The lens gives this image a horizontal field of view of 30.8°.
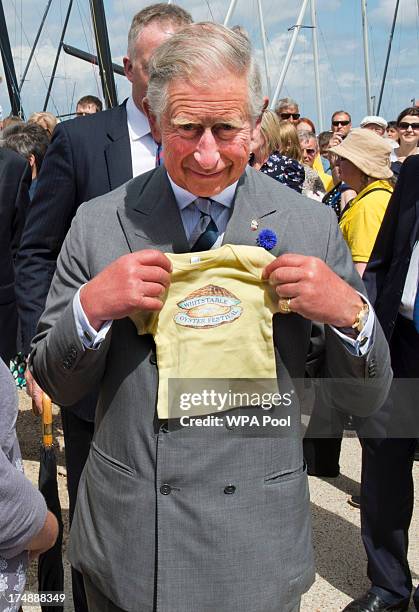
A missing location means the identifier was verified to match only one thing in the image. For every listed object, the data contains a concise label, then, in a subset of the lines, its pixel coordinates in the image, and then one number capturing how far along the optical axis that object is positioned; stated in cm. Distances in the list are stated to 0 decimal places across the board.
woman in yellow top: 459
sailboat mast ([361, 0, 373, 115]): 2175
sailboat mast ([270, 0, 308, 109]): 1764
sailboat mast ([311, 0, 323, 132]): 2048
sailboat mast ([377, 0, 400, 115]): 2516
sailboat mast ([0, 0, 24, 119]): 1605
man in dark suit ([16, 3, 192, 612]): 286
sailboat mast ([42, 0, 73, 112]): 2062
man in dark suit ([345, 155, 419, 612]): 333
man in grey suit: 166
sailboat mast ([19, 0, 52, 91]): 2266
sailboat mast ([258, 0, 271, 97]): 2147
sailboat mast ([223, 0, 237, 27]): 1777
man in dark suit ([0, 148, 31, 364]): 427
